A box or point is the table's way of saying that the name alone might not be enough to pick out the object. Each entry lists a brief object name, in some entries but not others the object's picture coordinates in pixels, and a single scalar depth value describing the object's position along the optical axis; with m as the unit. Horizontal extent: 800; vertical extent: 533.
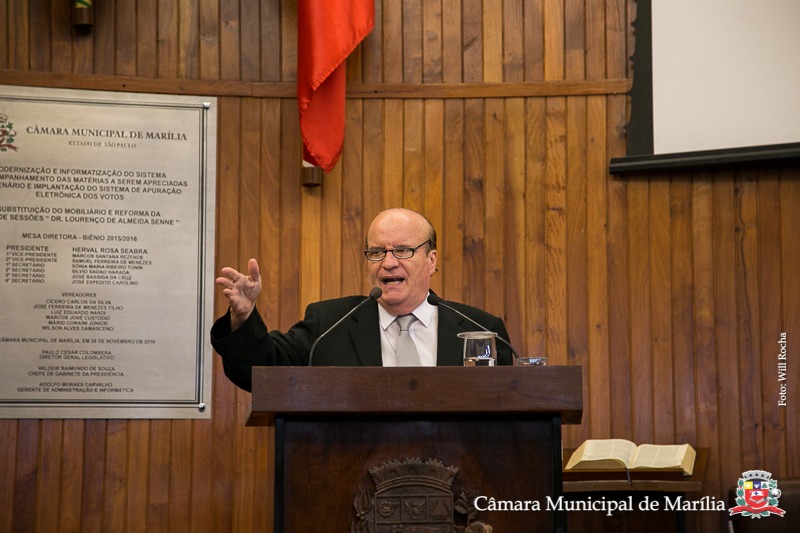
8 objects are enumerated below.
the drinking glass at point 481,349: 2.78
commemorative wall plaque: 4.59
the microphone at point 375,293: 2.93
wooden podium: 2.50
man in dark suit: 3.38
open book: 3.96
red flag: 4.63
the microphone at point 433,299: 3.01
